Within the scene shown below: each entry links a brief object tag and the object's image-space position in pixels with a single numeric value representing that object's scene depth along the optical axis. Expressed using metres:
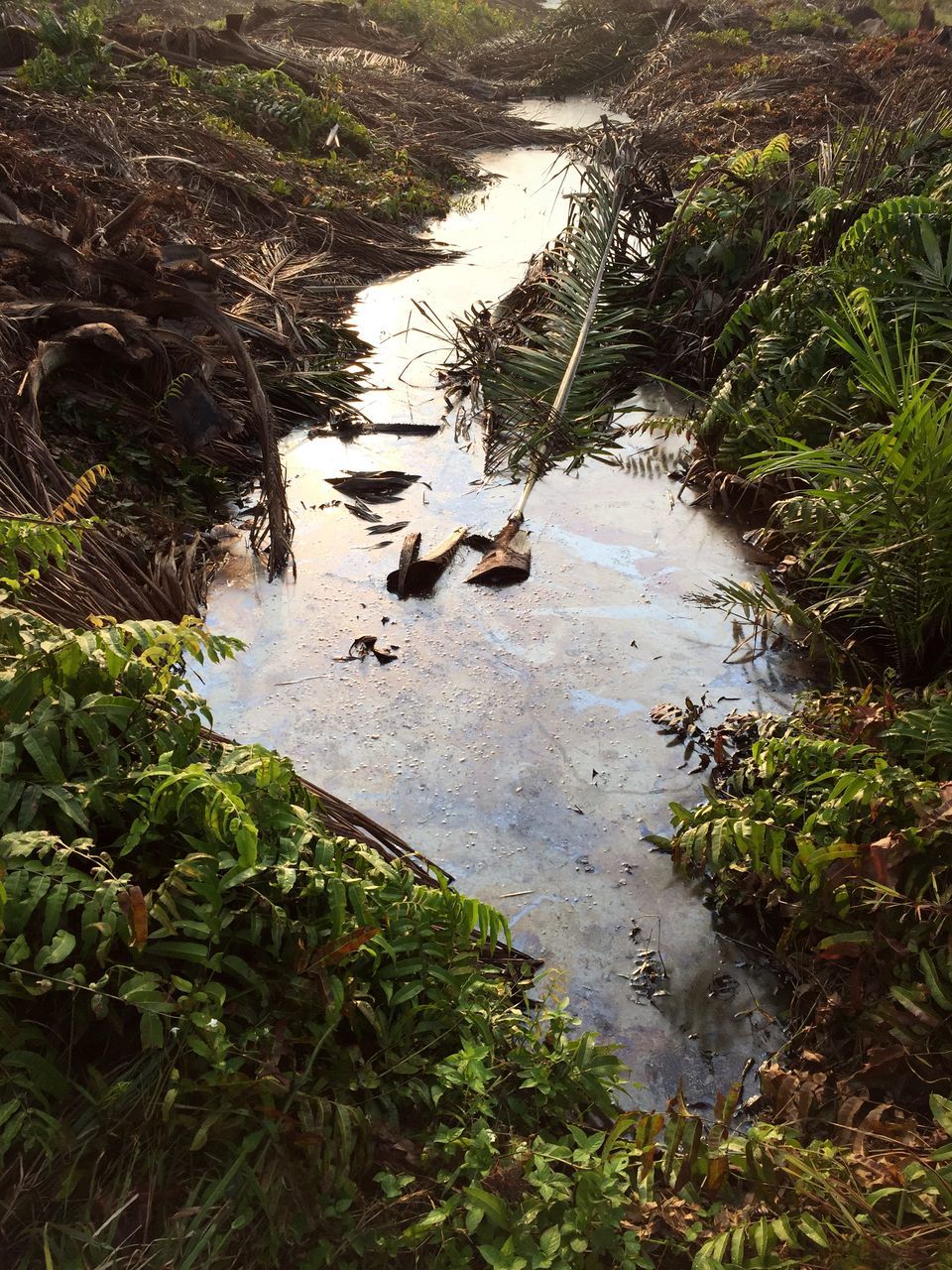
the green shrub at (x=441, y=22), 14.12
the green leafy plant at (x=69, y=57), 7.29
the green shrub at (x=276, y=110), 8.33
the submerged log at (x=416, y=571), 3.46
